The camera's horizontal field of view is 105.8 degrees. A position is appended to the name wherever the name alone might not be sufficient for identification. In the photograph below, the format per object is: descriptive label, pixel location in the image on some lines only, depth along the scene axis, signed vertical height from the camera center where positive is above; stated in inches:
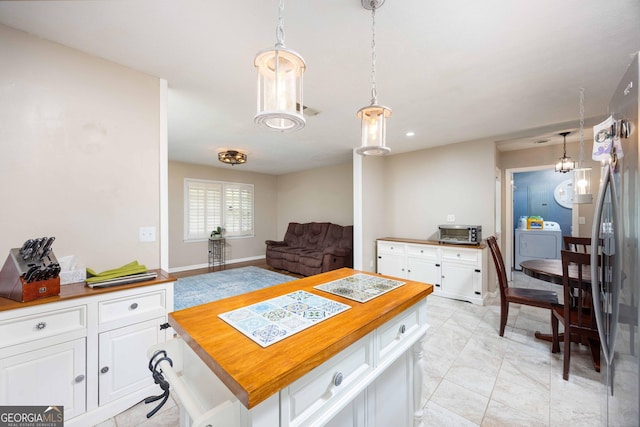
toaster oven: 144.6 -12.9
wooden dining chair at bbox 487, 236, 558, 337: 97.0 -34.4
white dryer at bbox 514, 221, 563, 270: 205.3 -26.1
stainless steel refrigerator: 35.5 -8.5
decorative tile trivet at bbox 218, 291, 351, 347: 36.3 -17.7
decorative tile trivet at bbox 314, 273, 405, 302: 52.9 -17.7
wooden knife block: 52.4 -15.7
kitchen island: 27.9 -22.2
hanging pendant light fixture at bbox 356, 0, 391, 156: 54.5 +20.7
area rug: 148.0 -51.0
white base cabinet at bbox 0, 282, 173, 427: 51.3 -32.5
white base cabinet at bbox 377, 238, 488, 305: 140.8 -33.3
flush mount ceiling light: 171.8 +41.6
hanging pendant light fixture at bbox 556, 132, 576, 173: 132.1 +26.4
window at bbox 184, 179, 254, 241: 235.1 +6.7
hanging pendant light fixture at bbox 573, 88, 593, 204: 99.8 +12.5
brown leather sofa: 191.8 -31.7
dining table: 83.4 -22.5
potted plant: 242.5 -18.7
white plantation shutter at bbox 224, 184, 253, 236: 260.4 +6.0
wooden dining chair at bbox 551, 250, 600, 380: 75.6 -34.8
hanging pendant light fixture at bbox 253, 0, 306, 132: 38.1 +21.8
